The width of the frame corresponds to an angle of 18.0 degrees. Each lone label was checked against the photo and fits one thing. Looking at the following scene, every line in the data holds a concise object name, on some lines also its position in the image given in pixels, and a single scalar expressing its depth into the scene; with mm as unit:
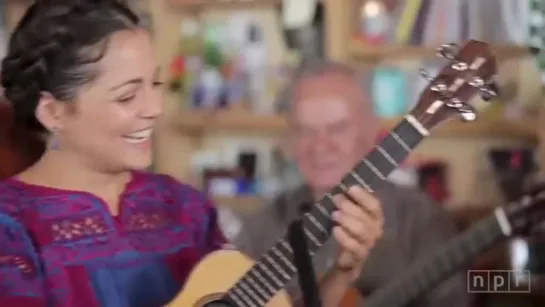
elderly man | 3126
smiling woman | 2498
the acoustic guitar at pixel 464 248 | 2887
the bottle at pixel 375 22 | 3696
